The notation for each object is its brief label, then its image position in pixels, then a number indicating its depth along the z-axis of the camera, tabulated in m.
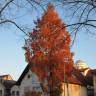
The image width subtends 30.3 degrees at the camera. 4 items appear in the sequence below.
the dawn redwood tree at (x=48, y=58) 22.86
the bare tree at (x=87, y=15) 9.10
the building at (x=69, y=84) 28.72
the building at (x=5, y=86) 34.27
